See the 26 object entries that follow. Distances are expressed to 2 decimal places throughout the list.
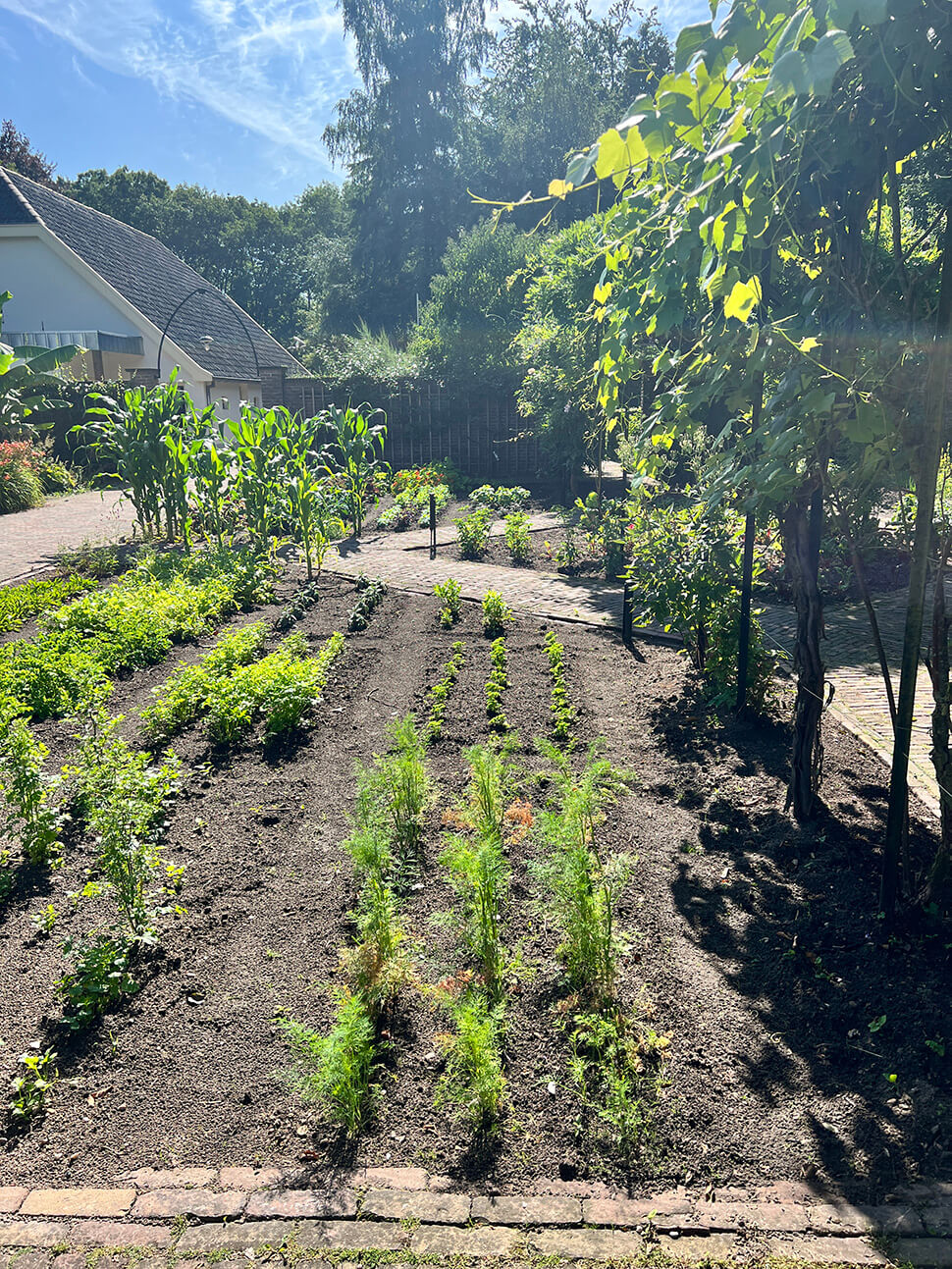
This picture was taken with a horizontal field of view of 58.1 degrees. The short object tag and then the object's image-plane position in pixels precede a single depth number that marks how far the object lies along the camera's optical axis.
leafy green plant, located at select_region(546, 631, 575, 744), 5.31
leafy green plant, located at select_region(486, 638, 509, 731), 5.53
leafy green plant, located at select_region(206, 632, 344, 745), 5.40
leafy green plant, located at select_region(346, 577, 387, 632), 8.06
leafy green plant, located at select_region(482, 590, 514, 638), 7.69
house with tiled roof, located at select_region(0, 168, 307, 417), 23.17
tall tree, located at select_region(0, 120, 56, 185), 37.94
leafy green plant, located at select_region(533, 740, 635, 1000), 2.98
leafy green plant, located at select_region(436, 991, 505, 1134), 2.54
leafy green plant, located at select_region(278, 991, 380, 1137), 2.53
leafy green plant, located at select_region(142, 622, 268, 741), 5.39
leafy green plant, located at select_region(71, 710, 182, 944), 3.40
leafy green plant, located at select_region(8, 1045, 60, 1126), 2.67
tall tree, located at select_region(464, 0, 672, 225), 36.22
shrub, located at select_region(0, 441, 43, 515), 15.18
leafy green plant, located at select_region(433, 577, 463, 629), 8.16
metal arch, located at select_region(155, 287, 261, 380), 30.93
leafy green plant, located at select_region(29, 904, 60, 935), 3.52
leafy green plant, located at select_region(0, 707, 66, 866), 3.95
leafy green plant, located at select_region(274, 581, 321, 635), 8.05
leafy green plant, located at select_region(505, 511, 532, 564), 11.30
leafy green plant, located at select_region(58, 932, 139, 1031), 3.03
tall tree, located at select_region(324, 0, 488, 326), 35.22
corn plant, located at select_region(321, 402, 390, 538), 13.40
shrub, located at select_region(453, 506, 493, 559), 11.66
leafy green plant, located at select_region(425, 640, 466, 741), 5.39
